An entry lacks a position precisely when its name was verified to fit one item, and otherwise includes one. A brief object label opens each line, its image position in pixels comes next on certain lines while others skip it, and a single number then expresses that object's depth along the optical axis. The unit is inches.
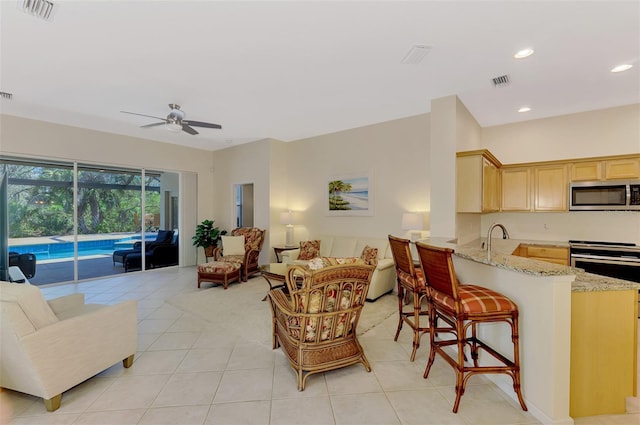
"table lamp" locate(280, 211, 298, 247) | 247.8
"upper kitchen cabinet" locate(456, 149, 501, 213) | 148.7
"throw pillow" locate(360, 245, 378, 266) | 185.2
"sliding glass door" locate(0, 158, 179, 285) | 200.4
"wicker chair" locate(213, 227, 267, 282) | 225.8
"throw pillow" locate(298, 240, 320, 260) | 221.8
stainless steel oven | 144.9
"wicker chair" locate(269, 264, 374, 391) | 87.2
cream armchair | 73.2
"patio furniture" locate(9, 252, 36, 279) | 192.1
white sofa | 174.1
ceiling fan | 162.2
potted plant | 276.8
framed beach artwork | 216.3
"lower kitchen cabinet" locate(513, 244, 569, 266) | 163.8
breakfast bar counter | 71.5
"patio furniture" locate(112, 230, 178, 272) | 252.1
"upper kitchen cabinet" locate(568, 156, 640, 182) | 153.0
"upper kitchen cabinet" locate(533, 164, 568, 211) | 170.1
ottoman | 203.5
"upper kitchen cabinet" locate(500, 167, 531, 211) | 180.4
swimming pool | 204.3
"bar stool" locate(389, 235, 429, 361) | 104.4
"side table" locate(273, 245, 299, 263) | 237.6
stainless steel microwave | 150.4
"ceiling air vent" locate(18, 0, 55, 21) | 86.3
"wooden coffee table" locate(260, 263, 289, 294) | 144.5
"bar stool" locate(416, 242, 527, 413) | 76.5
